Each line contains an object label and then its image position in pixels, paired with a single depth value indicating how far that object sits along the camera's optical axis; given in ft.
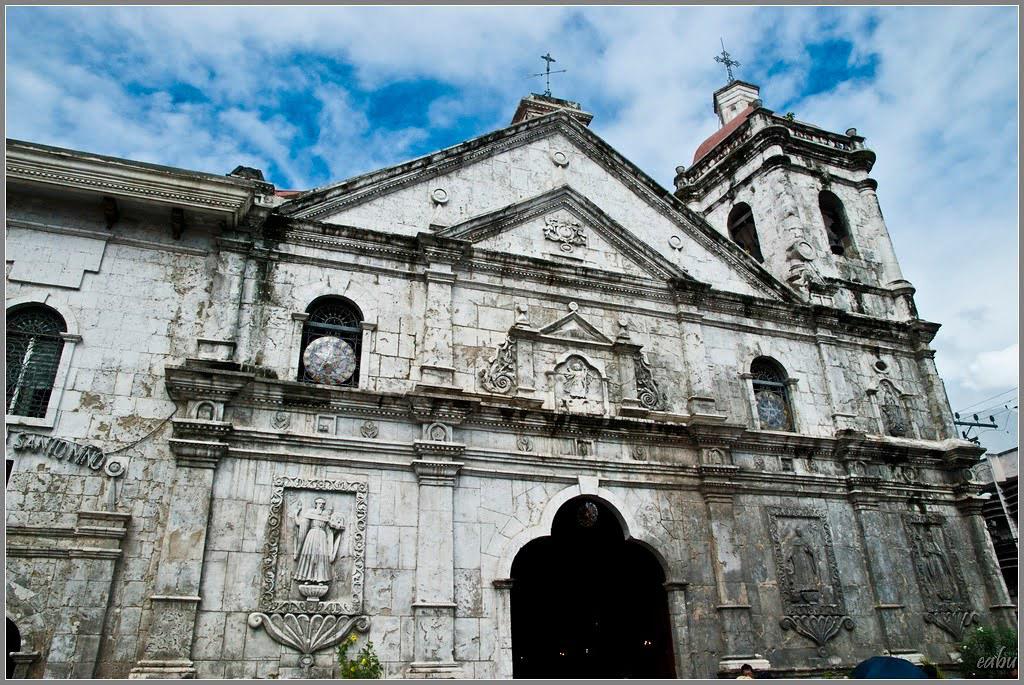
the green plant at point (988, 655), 43.78
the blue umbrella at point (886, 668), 36.35
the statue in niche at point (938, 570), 47.52
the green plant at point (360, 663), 32.40
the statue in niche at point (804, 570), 43.57
